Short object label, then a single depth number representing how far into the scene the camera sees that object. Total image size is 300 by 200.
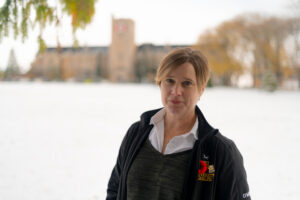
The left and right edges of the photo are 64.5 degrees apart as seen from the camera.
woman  1.41
